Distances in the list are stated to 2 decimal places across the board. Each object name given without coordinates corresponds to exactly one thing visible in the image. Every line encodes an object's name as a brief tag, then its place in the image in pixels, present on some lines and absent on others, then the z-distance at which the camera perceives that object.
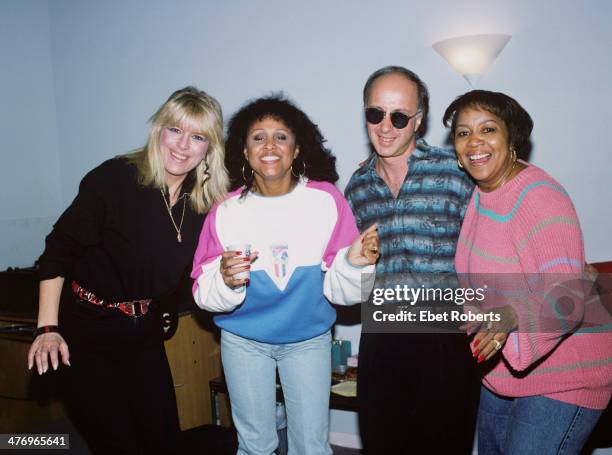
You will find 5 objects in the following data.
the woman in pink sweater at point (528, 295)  1.67
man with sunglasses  1.95
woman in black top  2.15
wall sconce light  2.94
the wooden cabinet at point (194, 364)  3.29
